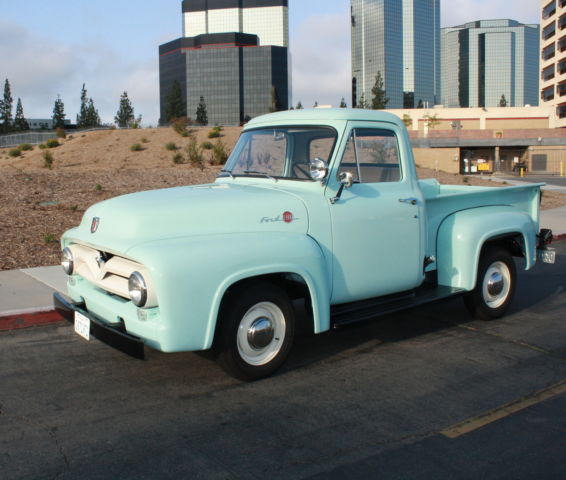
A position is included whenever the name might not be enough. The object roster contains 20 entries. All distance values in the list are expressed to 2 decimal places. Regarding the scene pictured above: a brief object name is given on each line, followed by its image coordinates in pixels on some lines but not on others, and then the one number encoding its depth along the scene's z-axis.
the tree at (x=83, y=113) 103.27
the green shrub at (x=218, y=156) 25.12
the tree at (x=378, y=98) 94.44
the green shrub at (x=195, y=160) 24.06
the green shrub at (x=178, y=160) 30.20
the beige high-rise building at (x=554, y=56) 86.44
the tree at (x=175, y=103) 114.81
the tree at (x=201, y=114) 123.12
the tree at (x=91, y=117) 100.38
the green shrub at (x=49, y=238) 10.11
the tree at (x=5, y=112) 103.66
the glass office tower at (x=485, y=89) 199.25
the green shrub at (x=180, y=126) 50.22
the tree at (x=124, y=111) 109.12
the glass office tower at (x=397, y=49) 170.25
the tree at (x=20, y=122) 101.38
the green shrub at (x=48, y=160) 29.59
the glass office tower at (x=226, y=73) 146.62
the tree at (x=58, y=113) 104.56
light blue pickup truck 4.20
